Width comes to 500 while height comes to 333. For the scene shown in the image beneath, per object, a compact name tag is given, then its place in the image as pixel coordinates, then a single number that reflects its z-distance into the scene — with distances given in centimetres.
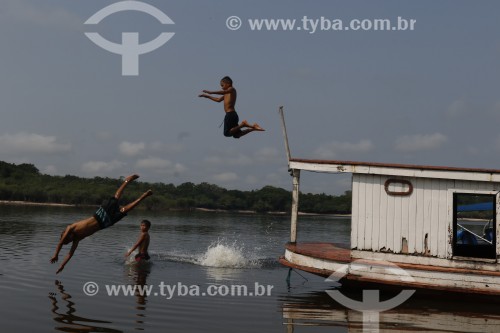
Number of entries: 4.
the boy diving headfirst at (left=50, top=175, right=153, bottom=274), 1225
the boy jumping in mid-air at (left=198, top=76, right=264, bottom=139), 1262
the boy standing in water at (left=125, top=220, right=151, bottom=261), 1753
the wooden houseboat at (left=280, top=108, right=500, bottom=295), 1266
